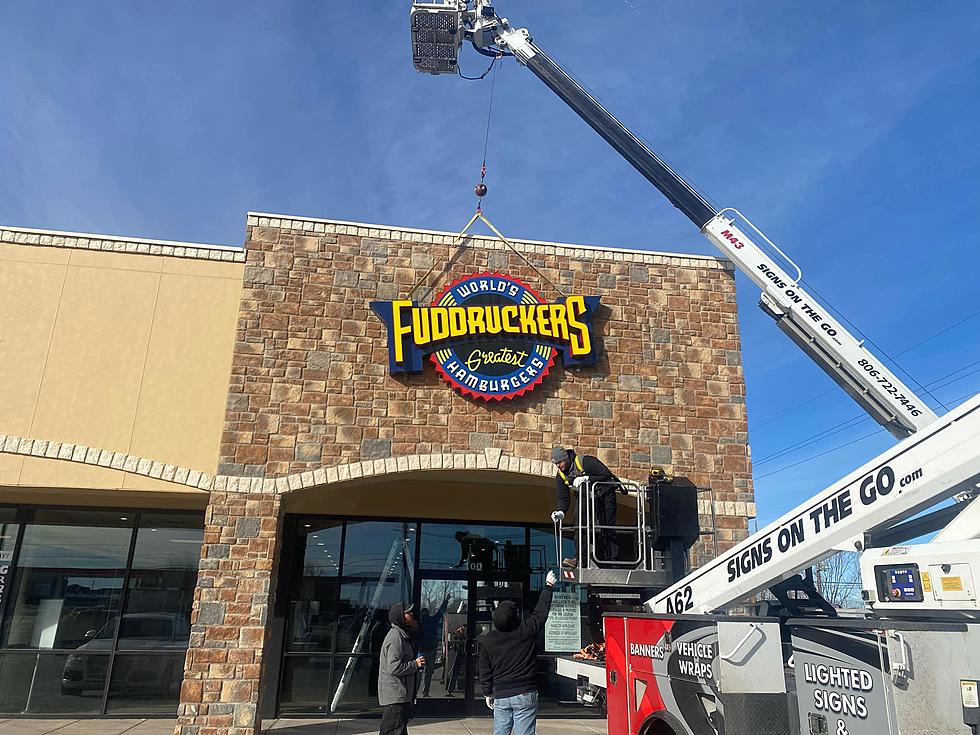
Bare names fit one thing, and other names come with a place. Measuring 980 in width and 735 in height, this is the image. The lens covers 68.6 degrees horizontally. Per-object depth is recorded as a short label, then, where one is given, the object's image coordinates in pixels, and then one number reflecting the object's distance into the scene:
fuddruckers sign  11.53
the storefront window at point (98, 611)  11.89
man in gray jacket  8.08
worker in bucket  8.74
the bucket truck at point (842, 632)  3.84
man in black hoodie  6.63
